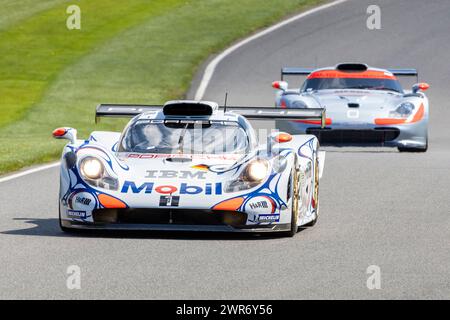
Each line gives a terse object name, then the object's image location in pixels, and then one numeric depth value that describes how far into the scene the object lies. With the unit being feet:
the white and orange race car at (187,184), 34.35
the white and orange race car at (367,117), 64.03
